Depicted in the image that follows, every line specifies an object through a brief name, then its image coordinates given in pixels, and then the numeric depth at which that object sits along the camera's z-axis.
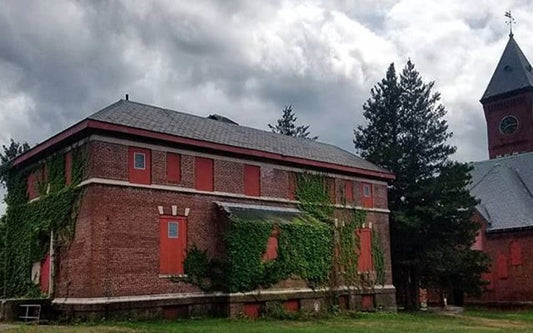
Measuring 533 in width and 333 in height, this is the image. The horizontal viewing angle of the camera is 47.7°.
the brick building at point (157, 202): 20.58
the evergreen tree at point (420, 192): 33.00
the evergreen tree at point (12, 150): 44.69
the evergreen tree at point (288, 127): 58.30
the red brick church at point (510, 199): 39.56
